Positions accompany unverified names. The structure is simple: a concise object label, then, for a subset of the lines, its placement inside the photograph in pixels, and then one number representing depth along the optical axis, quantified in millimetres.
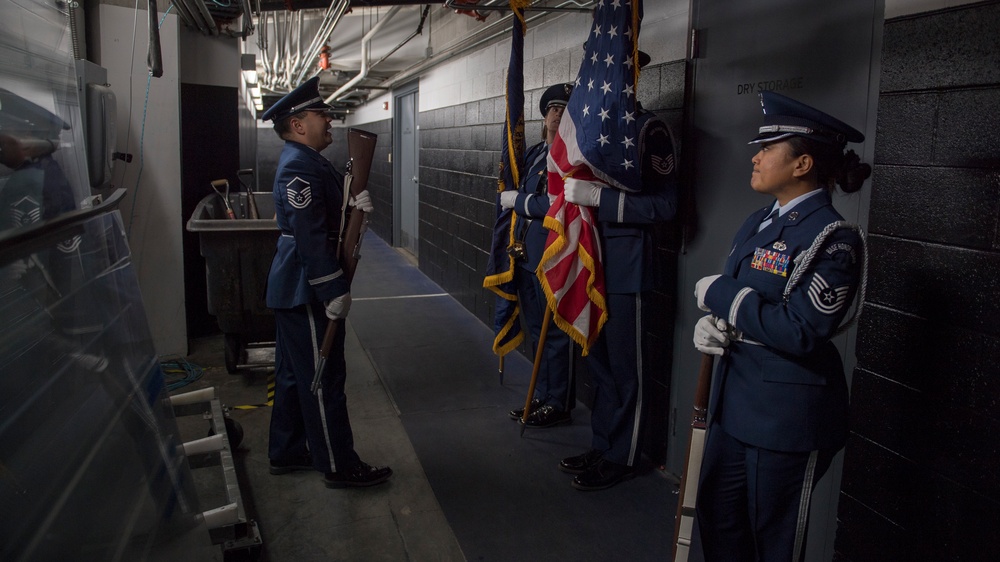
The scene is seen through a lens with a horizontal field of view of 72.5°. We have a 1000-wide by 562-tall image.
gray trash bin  3721
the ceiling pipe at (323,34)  3892
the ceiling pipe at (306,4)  3805
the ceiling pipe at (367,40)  6501
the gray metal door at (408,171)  8484
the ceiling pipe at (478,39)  4029
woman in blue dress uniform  1516
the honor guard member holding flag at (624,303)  2672
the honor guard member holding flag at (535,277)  3209
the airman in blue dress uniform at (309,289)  2549
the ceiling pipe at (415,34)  5446
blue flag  3434
